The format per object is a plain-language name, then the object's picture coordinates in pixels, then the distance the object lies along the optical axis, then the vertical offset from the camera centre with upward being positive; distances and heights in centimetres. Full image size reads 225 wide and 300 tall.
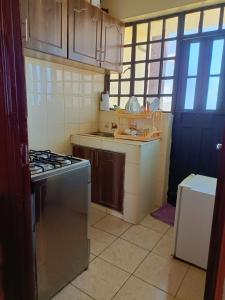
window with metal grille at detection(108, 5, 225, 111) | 219 +65
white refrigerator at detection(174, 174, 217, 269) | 158 -79
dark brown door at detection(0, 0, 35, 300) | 82 -26
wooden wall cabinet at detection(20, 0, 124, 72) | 159 +64
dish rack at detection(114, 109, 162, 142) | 237 -18
